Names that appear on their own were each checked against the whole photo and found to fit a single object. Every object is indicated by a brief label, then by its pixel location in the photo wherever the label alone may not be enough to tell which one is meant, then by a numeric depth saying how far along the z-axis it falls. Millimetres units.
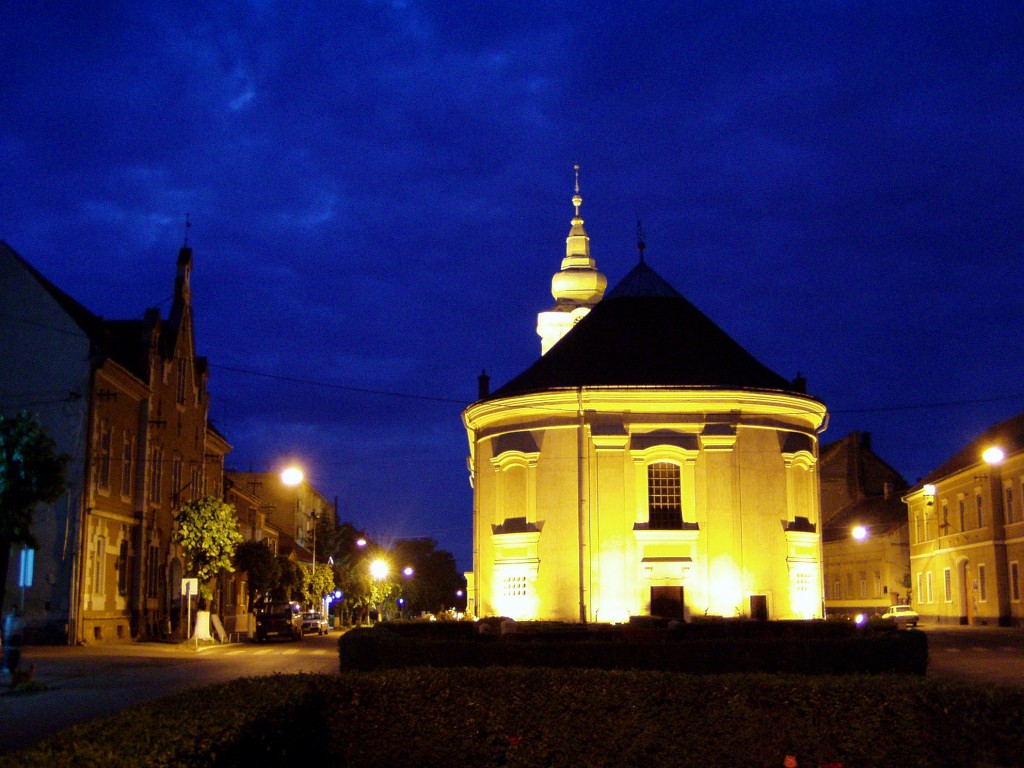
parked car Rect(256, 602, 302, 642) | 53000
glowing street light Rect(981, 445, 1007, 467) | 48444
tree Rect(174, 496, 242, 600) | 48781
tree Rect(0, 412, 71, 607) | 28281
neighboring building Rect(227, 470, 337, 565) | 100000
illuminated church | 44438
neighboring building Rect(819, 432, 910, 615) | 85625
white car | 56481
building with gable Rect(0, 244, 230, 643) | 41812
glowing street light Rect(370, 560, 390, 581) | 78000
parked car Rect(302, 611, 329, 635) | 67562
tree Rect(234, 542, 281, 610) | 61562
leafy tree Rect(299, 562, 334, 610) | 75000
